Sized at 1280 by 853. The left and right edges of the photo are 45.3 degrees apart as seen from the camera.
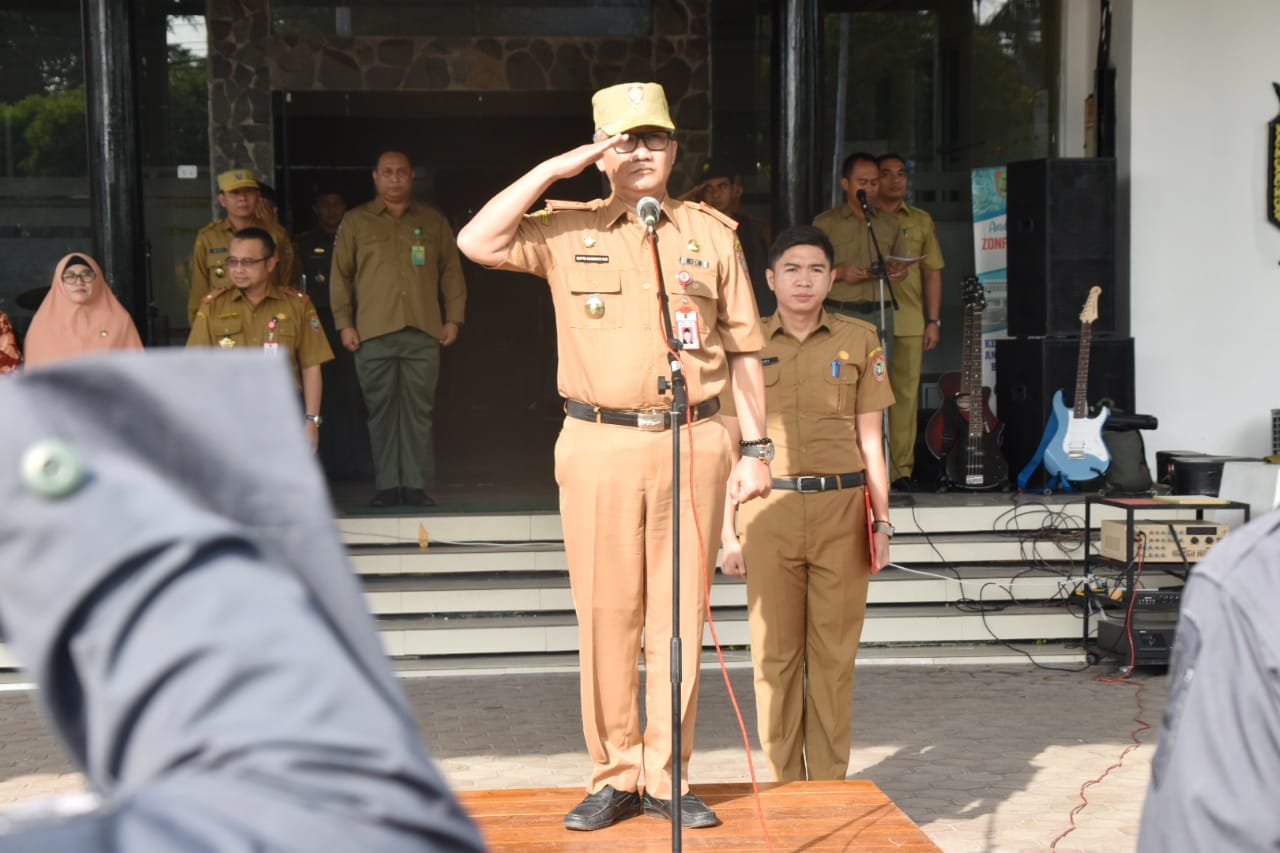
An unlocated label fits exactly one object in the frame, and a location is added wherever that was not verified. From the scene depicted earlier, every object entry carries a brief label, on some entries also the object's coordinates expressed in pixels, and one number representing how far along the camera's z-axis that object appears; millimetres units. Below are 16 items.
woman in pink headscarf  6844
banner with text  10055
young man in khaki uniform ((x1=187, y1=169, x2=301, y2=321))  8180
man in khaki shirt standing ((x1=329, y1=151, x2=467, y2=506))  8273
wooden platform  3570
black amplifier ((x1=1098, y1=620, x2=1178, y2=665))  6570
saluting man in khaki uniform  3725
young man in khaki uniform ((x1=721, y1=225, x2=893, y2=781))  4508
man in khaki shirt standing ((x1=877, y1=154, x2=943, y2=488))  8977
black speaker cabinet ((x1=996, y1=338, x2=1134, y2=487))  8766
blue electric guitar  8469
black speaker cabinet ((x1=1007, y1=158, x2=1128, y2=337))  8836
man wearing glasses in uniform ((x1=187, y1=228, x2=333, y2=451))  7113
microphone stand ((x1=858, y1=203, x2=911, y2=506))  8617
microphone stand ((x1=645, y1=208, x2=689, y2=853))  3229
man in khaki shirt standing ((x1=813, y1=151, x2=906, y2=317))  8867
